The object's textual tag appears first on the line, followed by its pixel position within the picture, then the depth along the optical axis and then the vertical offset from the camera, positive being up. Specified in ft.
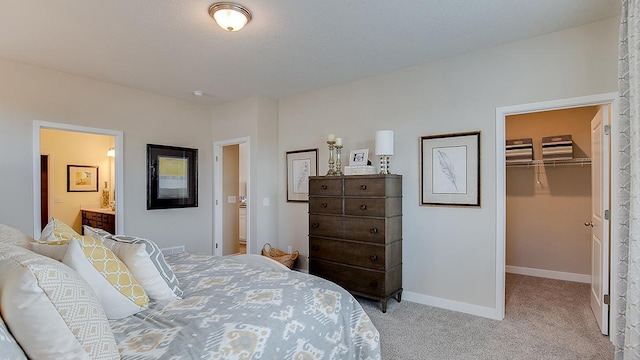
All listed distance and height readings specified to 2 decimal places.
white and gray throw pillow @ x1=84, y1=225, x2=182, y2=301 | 5.58 -1.58
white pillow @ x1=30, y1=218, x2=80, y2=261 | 5.00 -1.09
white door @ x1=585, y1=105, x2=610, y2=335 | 8.93 -1.22
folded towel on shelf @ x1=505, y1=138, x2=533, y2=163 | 14.53 +1.23
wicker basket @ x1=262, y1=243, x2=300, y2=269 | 14.17 -3.49
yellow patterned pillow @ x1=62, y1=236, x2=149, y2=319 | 4.71 -1.52
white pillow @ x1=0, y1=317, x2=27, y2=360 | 2.81 -1.52
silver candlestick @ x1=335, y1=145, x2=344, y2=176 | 12.71 +0.62
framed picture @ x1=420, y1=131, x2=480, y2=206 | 10.58 +0.28
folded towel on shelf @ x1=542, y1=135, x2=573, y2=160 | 13.76 +1.29
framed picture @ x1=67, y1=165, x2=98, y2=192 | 19.07 -0.03
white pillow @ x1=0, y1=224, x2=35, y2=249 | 5.75 -1.11
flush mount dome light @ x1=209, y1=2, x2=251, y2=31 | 7.63 +3.94
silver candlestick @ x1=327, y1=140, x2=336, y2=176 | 12.78 +0.62
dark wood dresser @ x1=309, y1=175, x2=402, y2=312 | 10.80 -1.97
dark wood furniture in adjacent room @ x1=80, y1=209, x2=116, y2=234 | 16.01 -2.21
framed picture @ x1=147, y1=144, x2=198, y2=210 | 14.49 +0.02
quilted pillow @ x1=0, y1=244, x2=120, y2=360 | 3.12 -1.37
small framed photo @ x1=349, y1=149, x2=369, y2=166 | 12.17 +0.78
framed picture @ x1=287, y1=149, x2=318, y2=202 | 14.53 +0.29
